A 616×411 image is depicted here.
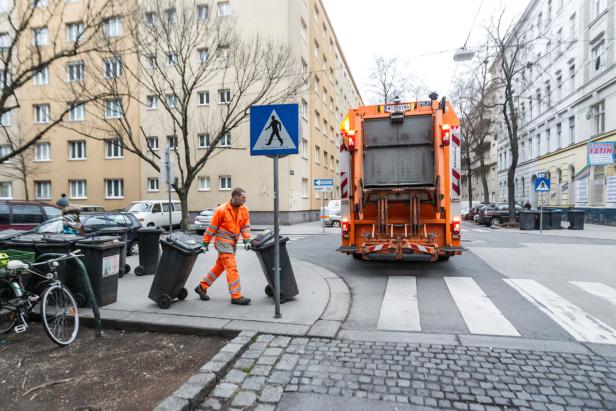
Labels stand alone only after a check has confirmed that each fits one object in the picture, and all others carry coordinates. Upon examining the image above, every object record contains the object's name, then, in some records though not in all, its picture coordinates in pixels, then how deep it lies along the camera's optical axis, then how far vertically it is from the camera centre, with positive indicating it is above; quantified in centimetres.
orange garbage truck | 704 +54
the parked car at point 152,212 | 1903 -13
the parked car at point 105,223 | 819 -33
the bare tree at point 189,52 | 1532 +714
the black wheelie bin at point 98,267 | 489 -76
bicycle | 380 -98
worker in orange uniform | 509 -41
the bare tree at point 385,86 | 3050 +993
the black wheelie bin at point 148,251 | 730 -82
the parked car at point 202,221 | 1880 -63
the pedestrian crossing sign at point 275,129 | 452 +97
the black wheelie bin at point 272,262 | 500 -75
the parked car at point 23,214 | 1091 -8
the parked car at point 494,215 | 2402 -67
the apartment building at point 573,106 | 2278 +734
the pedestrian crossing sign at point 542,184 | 1812 +99
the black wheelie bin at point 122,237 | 702 -57
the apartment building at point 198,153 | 2417 +385
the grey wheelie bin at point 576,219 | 1974 -82
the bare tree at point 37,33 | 880 +441
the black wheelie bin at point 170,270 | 496 -82
